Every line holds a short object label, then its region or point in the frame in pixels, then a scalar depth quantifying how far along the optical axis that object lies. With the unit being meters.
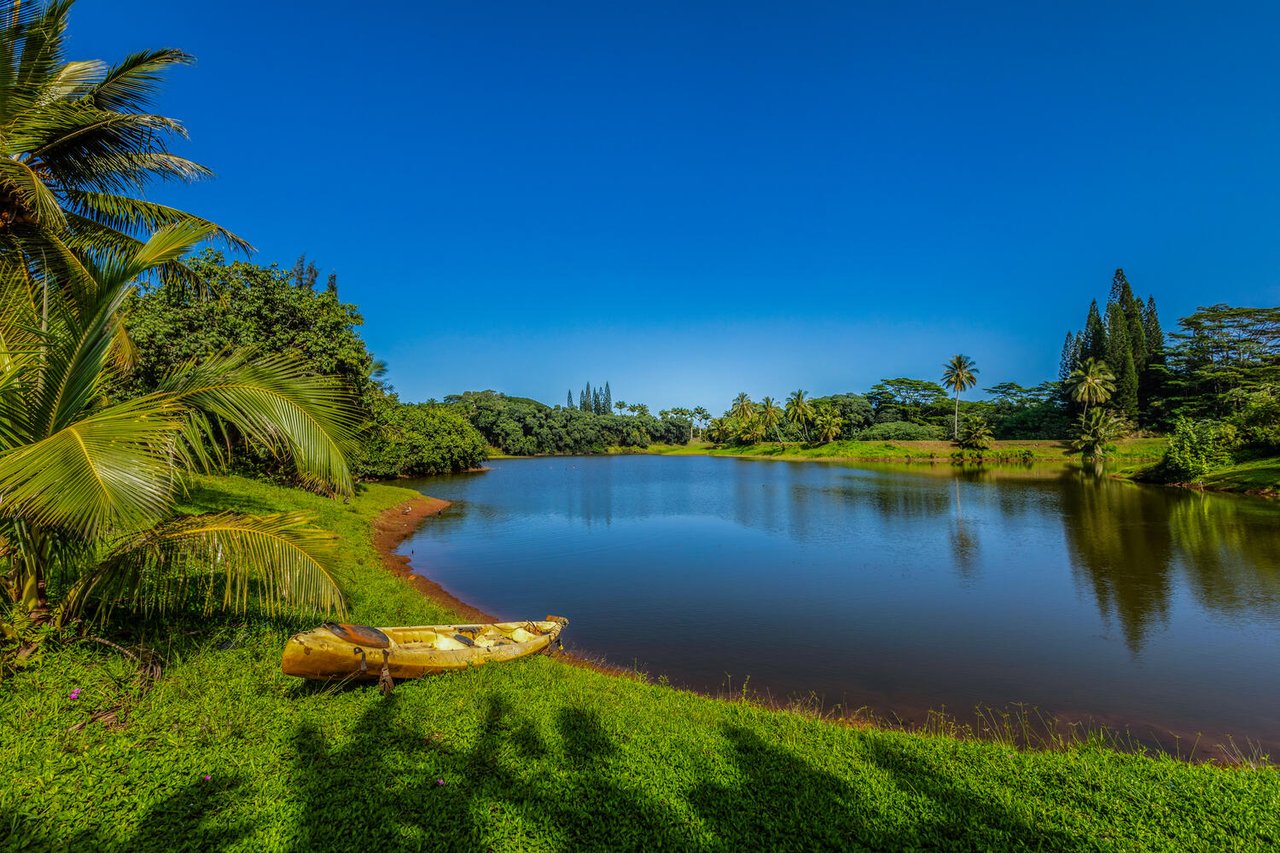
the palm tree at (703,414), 122.92
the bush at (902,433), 81.06
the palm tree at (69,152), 6.79
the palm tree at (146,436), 4.24
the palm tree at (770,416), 96.12
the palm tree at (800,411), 87.38
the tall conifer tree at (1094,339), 66.56
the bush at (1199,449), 36.50
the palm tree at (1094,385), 60.84
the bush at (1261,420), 33.75
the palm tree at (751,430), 95.38
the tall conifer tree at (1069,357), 76.20
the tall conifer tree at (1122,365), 62.69
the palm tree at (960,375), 72.69
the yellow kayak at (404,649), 5.83
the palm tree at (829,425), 83.81
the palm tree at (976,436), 67.19
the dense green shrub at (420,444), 39.47
